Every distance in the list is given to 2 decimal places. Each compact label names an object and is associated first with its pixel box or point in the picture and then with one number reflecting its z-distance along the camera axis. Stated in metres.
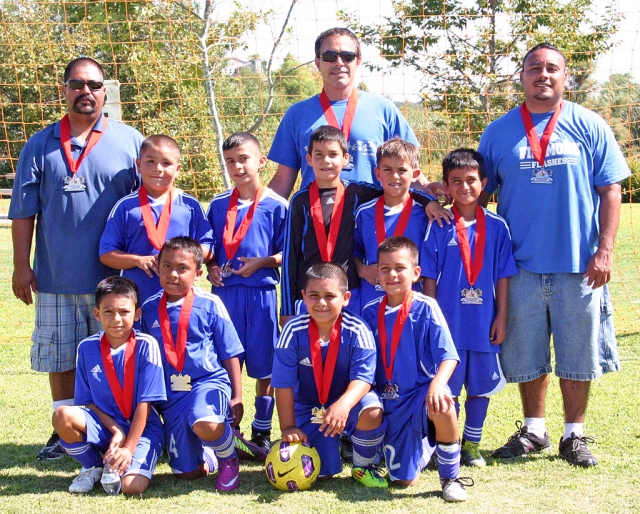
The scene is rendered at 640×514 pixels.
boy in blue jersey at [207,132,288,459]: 4.40
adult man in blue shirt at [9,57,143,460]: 4.36
